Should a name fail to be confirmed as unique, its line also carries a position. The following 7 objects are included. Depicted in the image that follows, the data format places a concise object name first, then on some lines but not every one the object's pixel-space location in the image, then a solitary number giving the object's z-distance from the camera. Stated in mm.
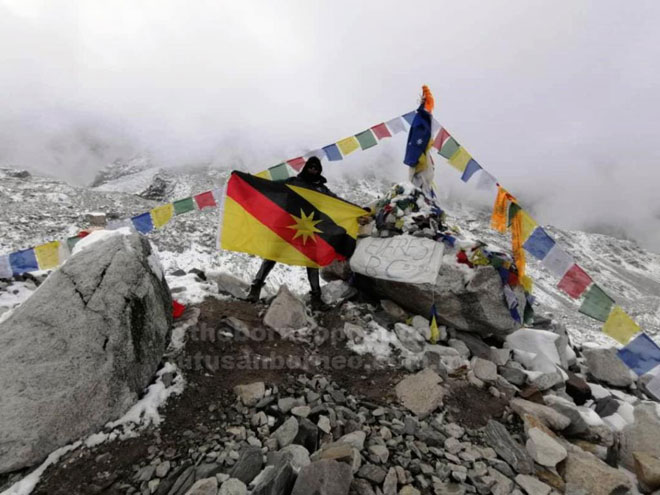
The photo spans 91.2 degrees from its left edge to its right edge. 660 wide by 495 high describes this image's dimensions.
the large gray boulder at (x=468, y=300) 5496
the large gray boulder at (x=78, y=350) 2762
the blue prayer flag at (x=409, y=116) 8078
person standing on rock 6148
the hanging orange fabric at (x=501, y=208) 6219
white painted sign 5766
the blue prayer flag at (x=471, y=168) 7219
